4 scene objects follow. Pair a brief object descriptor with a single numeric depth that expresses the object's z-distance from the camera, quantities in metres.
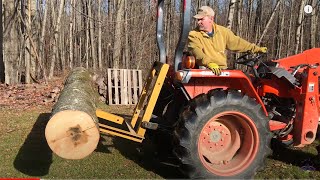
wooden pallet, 7.96
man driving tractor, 3.29
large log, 2.84
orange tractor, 3.10
